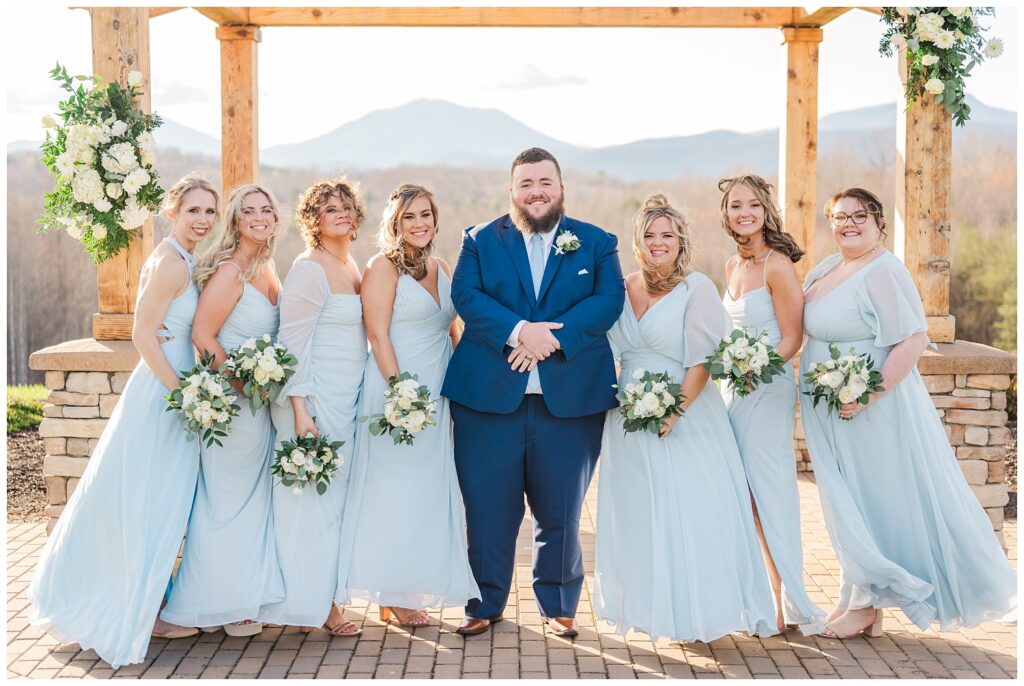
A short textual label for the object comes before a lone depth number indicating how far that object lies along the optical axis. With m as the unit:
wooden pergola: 7.33
